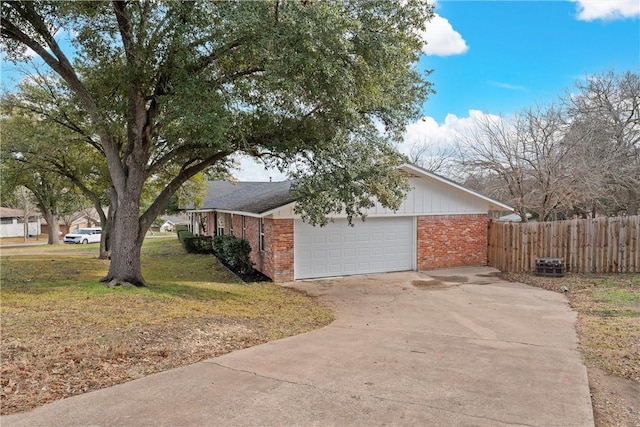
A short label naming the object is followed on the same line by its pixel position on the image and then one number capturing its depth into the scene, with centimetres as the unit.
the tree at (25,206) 3889
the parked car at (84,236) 3606
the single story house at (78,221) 5119
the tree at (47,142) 1355
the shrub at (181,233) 2613
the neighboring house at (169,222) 6385
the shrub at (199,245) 2141
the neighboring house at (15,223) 4822
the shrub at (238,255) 1493
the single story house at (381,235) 1325
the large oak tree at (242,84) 753
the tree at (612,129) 1906
